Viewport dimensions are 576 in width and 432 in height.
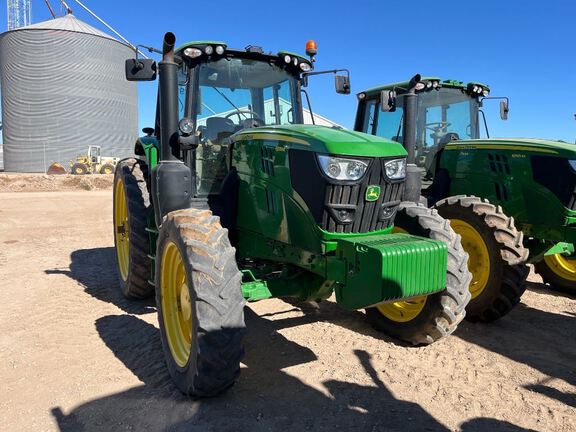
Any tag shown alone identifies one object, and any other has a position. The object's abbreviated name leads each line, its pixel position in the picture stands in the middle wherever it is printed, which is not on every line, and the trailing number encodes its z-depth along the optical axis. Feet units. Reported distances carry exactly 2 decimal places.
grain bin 118.52
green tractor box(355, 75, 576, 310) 15.64
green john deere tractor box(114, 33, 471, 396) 9.95
